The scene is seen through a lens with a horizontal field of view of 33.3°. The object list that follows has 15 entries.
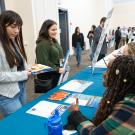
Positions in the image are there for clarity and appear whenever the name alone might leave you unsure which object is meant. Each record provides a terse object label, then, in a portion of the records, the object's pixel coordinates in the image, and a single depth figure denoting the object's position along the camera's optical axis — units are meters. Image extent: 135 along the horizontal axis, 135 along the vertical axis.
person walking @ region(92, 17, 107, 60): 4.69
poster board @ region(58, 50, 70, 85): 2.39
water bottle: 1.17
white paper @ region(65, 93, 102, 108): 1.71
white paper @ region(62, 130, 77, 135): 1.30
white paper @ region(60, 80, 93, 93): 2.08
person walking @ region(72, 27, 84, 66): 6.81
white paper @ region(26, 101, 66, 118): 1.57
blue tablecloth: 1.36
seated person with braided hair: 0.91
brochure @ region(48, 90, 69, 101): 1.85
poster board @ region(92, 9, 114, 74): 2.36
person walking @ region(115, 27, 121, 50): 9.60
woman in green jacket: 2.53
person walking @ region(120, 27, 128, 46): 10.63
